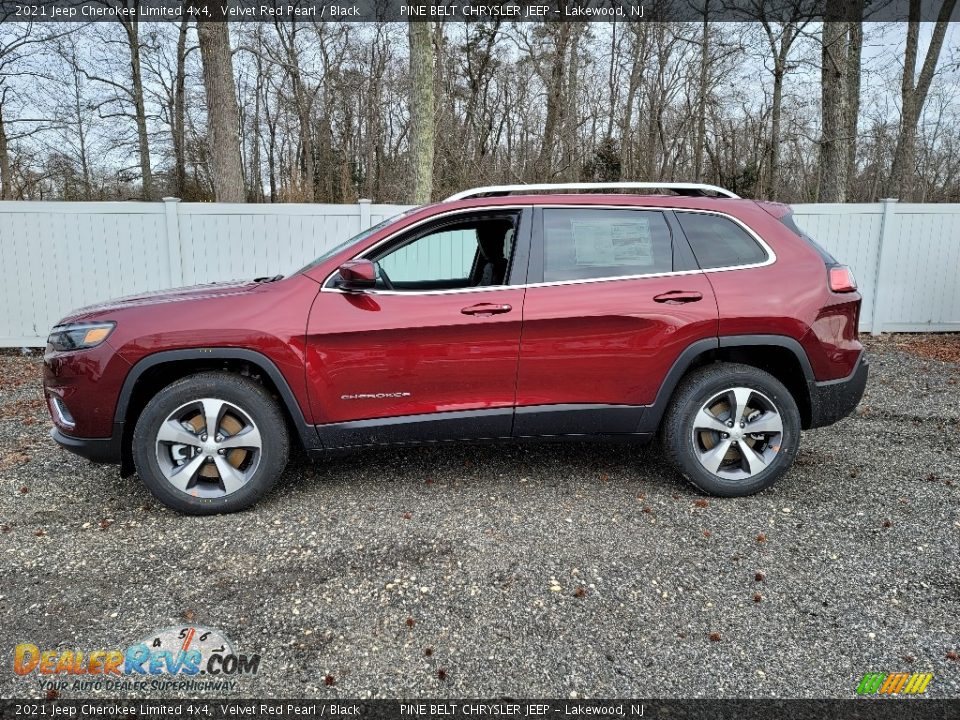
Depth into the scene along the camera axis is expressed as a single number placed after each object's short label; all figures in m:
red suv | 3.40
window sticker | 3.69
